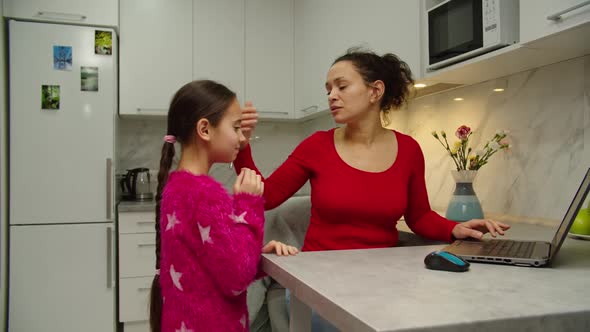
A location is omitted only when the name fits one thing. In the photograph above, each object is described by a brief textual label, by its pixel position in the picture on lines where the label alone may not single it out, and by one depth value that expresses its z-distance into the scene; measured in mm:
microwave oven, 1299
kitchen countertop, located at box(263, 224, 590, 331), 502
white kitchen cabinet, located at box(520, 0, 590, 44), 1036
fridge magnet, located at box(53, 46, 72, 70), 2602
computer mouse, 738
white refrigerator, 2527
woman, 1347
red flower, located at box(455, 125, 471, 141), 1631
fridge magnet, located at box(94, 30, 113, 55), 2689
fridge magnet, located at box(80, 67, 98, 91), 2646
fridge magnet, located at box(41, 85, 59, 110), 2578
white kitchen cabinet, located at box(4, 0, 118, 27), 2568
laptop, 795
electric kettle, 2979
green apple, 1155
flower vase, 1539
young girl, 951
